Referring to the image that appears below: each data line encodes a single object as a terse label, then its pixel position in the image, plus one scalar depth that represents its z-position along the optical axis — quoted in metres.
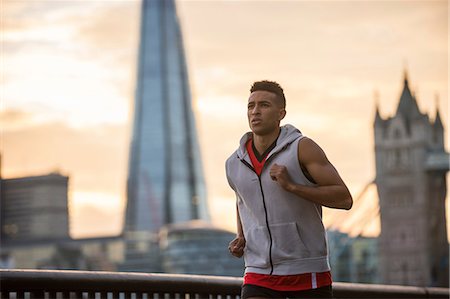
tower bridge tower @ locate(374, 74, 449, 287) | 168.88
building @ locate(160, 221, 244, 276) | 190.51
